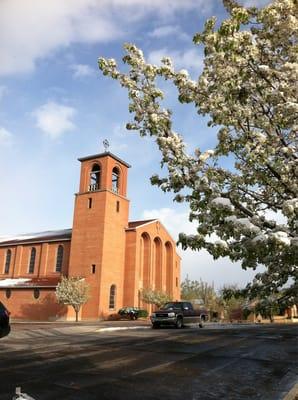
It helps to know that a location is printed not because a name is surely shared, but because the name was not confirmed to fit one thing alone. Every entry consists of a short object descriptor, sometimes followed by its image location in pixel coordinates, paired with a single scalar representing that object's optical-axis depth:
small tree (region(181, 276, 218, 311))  61.22
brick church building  39.88
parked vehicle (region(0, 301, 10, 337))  9.54
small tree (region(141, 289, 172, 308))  40.44
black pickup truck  25.61
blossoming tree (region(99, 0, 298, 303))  5.65
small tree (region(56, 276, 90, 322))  35.56
